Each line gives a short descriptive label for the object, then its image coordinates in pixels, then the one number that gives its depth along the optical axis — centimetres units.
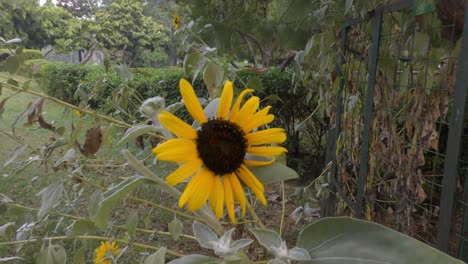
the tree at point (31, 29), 2027
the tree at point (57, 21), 1903
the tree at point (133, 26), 1953
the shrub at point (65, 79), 811
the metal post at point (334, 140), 186
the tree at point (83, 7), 2216
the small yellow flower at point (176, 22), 167
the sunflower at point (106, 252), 114
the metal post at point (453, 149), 93
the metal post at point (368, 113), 141
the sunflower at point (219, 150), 48
